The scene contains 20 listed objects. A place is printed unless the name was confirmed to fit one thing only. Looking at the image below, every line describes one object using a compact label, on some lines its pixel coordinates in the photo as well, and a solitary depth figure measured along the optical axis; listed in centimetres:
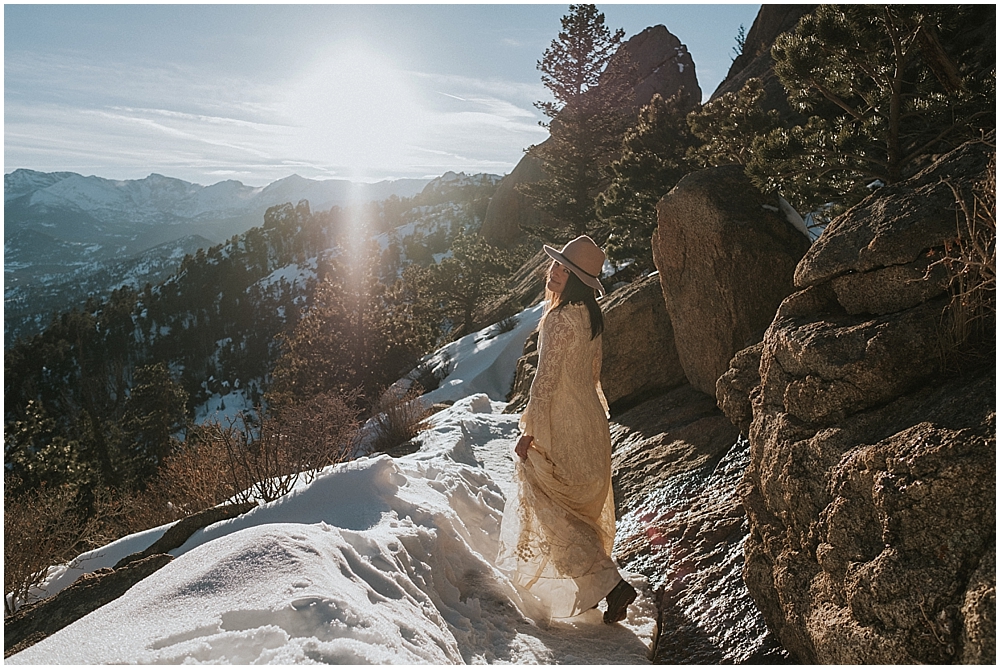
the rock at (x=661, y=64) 4134
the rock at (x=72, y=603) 348
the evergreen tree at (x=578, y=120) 2136
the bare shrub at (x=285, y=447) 545
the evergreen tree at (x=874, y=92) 519
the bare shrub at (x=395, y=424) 837
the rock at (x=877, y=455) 215
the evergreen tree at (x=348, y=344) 1805
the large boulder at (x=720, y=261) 562
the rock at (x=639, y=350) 739
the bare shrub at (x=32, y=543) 486
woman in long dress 360
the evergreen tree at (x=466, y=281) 2791
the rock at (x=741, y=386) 407
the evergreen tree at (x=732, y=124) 774
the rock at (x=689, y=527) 336
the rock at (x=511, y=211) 4494
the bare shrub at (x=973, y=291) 248
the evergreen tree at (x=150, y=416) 2525
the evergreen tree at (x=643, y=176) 1333
